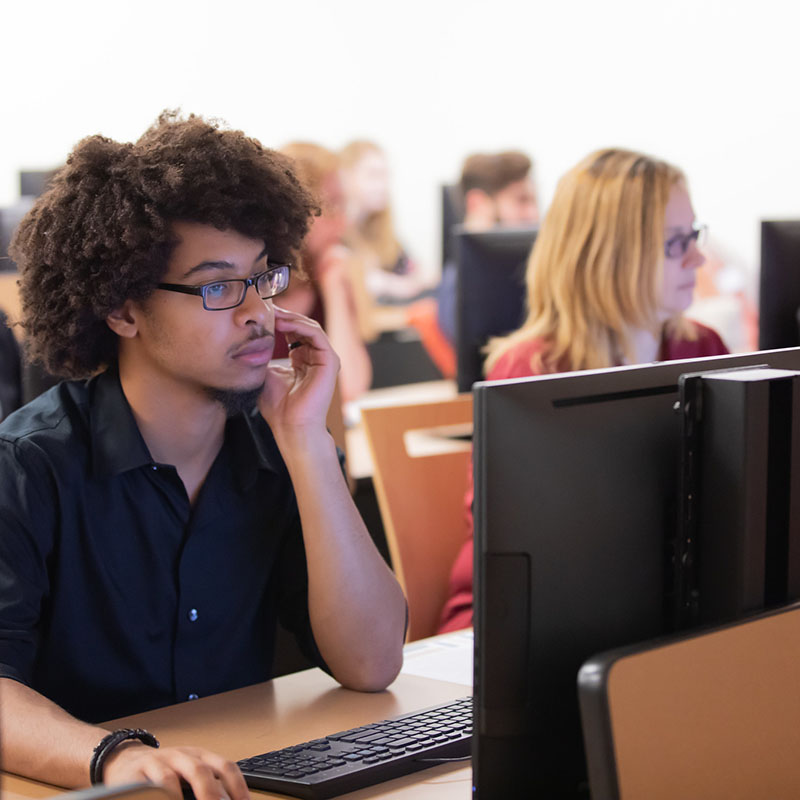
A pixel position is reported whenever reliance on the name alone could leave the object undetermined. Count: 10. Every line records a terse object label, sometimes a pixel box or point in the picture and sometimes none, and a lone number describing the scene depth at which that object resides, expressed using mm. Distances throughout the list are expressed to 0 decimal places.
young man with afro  1405
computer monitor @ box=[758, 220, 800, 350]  2488
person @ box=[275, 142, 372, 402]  3348
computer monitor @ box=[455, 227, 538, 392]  2742
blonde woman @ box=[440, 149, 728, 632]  2316
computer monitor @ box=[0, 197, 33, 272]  3710
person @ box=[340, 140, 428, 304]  6012
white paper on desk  1497
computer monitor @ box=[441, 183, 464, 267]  4590
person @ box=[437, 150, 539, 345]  4715
